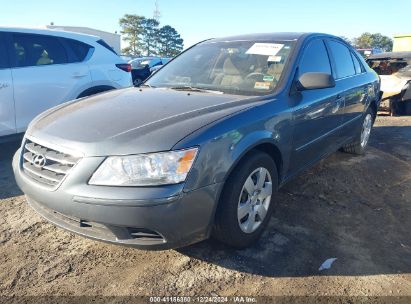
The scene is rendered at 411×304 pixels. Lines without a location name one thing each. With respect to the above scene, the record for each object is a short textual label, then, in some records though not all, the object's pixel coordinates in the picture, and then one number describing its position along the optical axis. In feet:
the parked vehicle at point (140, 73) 43.04
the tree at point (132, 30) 207.41
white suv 15.38
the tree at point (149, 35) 211.41
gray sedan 7.17
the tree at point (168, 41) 220.43
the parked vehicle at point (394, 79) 27.35
